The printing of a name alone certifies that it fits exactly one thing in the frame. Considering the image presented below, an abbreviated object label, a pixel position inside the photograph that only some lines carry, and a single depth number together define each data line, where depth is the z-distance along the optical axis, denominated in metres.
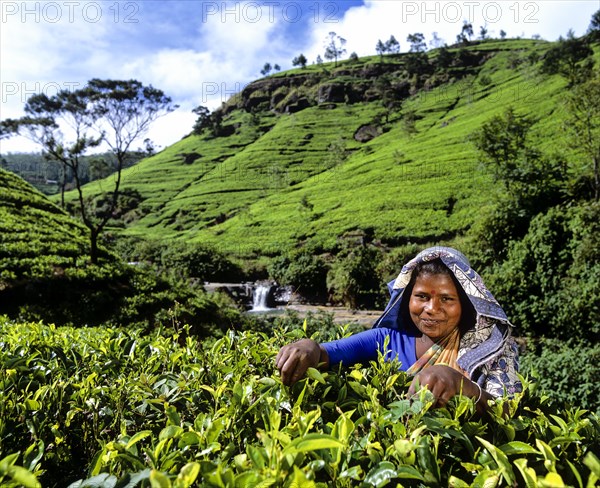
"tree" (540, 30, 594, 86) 46.11
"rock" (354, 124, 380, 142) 54.88
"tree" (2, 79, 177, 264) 15.47
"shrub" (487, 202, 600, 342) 8.38
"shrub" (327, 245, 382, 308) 16.77
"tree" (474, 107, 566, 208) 13.39
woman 1.65
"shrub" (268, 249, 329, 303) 19.86
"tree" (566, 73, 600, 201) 15.73
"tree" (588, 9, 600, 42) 55.34
